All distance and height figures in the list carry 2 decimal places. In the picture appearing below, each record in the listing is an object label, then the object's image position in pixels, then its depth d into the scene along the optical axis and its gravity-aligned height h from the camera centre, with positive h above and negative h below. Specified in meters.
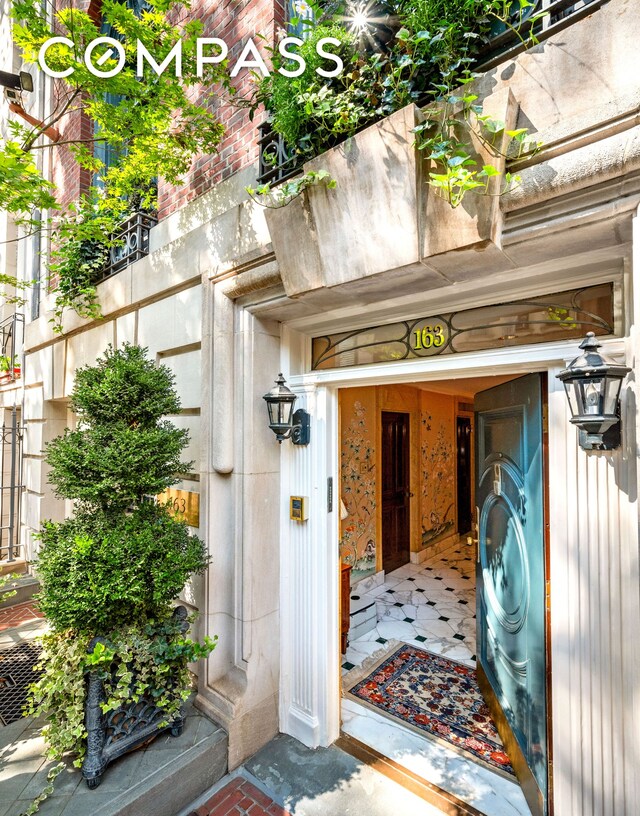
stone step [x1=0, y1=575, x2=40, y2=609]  4.89 -2.16
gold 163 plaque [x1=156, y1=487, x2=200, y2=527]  3.11 -0.68
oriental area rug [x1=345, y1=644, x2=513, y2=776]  2.93 -2.44
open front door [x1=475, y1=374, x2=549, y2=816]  2.21 -1.02
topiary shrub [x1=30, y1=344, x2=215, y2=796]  2.23 -0.85
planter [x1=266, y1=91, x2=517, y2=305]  1.75 +1.03
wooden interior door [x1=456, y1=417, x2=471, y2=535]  8.49 -1.20
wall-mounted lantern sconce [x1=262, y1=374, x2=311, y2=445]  2.72 +0.10
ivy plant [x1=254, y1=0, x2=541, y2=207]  1.67 +1.73
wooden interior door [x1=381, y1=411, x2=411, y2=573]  6.34 -1.17
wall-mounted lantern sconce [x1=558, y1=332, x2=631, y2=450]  1.53 +0.11
